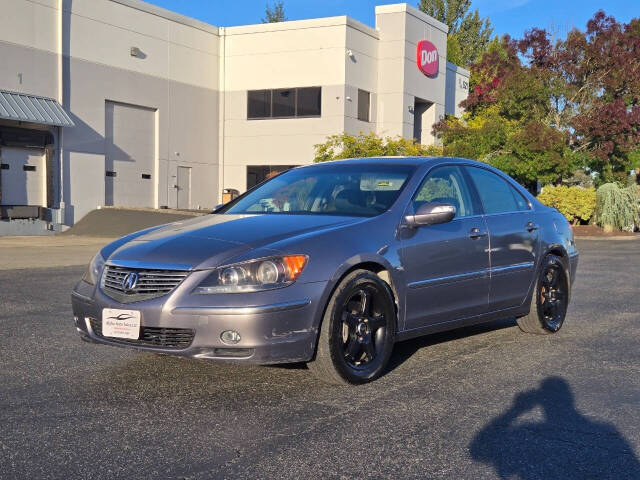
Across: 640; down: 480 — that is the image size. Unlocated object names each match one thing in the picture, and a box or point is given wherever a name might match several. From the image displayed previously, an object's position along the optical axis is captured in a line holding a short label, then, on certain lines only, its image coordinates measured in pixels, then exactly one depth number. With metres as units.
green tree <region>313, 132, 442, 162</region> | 27.64
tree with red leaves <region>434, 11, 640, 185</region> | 28.41
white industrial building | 26.30
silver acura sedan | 4.55
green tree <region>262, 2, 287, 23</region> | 71.31
